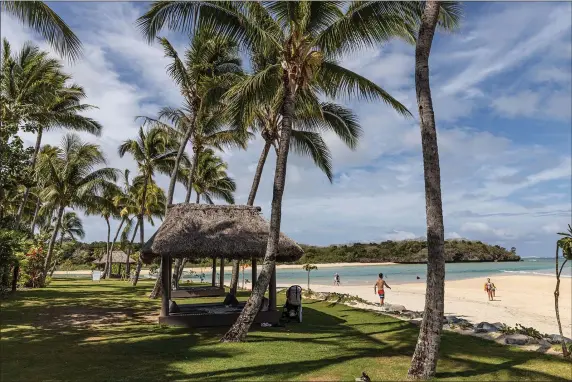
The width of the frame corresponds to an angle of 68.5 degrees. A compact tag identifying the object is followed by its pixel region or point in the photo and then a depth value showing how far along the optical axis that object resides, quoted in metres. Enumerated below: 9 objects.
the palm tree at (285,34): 8.59
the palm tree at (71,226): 46.62
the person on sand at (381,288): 16.11
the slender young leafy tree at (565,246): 7.14
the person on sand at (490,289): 22.59
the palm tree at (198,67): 15.14
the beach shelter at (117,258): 35.22
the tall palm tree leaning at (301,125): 12.82
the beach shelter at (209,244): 10.40
